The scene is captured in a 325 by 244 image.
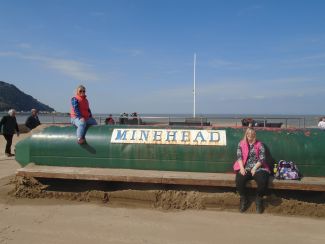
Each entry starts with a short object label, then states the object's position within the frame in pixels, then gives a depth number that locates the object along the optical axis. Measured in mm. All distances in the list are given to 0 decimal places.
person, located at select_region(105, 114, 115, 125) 15305
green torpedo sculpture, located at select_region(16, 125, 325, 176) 6176
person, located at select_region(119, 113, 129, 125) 15781
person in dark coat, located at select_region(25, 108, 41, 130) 11336
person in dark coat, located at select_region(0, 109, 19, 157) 12016
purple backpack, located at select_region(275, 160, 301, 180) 5820
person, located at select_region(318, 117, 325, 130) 13681
